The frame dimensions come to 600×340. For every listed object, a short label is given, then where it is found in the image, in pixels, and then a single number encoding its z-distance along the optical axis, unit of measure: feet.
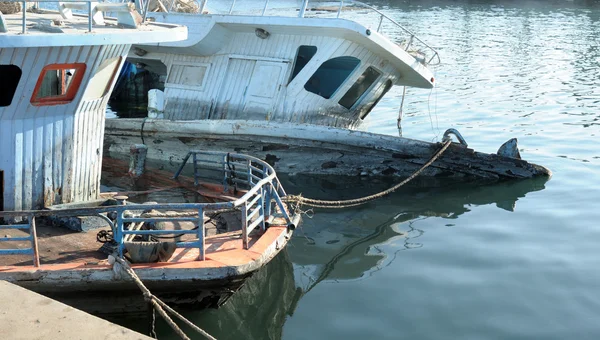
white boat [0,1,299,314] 24.31
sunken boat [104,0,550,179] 45.29
